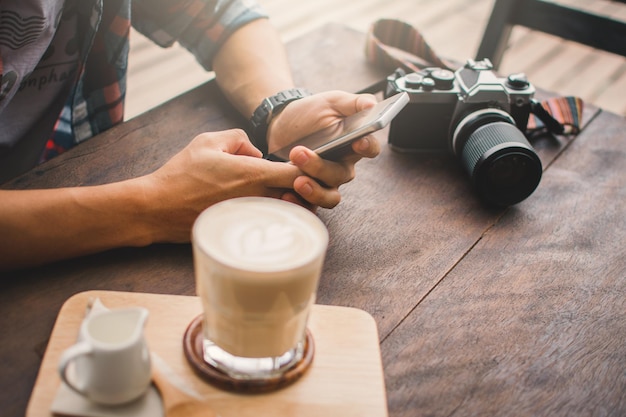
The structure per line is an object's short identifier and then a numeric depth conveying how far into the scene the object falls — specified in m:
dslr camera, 0.87
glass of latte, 0.50
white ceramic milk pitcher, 0.47
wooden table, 0.63
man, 0.71
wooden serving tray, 0.55
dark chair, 1.22
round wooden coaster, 0.56
